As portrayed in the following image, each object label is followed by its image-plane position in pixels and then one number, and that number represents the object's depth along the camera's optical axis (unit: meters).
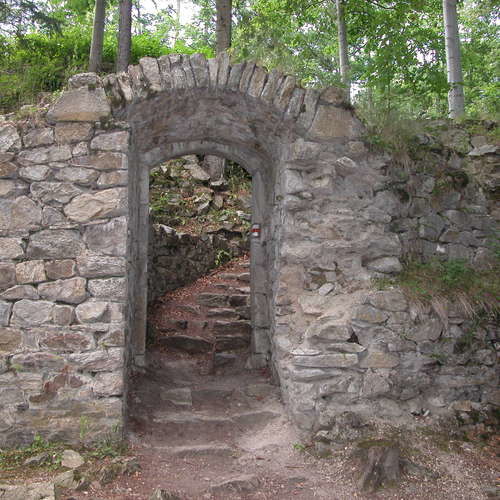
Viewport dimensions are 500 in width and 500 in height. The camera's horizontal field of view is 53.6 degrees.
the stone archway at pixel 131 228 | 3.82
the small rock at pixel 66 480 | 3.20
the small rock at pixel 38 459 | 3.52
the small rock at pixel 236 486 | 3.43
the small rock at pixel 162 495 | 3.10
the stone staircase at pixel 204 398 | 3.82
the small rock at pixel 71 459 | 3.49
